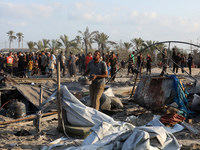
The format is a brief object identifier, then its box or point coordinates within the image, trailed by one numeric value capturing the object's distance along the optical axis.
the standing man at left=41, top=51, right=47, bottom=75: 16.62
